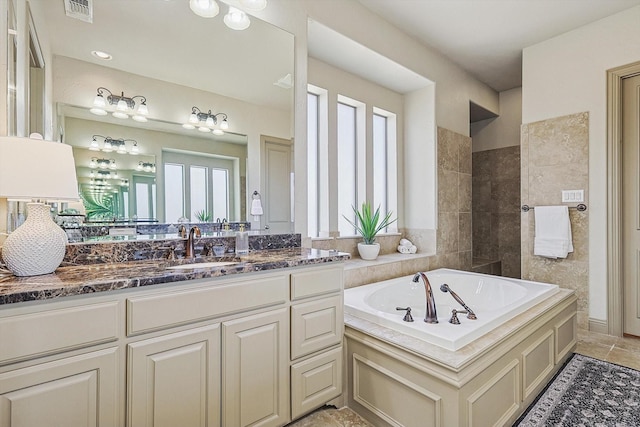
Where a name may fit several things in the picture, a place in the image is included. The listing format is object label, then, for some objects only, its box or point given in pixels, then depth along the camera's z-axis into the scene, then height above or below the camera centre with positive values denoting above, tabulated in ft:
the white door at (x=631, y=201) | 8.79 +0.36
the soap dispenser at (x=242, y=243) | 6.10 -0.55
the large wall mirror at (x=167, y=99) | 4.94 +2.17
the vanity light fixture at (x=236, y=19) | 6.41 +4.04
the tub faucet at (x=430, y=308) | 5.91 -1.78
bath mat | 5.39 -3.50
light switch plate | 9.43 +0.55
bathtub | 5.10 -1.92
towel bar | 9.36 +0.21
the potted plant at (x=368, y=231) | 9.86 -0.52
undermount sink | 4.49 -0.79
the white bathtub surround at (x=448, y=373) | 4.41 -2.54
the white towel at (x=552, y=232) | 9.50 -0.56
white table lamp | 3.43 +0.28
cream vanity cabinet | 3.19 -1.74
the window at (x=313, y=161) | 9.92 +1.71
